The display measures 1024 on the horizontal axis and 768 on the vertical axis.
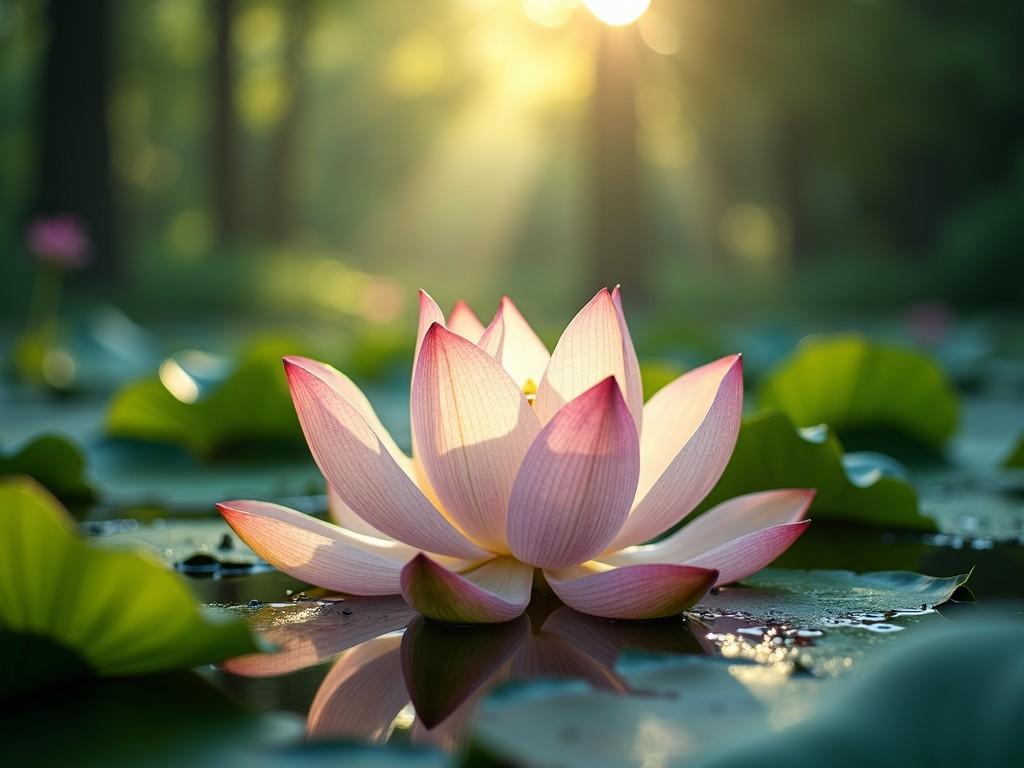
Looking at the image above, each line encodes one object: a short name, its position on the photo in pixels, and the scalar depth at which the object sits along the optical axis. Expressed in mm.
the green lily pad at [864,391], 1876
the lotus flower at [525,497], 892
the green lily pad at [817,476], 1321
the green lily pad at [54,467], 1576
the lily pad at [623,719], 610
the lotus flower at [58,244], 4207
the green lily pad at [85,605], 686
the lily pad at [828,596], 972
